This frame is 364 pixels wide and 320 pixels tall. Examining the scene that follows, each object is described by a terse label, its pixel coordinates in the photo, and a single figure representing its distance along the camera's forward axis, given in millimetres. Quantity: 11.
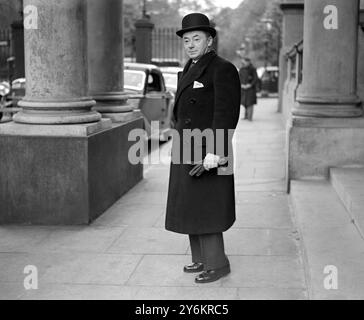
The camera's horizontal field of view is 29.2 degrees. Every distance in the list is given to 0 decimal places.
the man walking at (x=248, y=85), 20234
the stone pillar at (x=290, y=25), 21875
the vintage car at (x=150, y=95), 15188
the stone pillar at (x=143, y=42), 32469
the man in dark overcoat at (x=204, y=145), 4984
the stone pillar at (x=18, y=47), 27059
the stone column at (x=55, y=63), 7230
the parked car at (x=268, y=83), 39719
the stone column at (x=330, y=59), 8523
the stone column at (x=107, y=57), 9281
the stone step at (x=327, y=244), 4711
